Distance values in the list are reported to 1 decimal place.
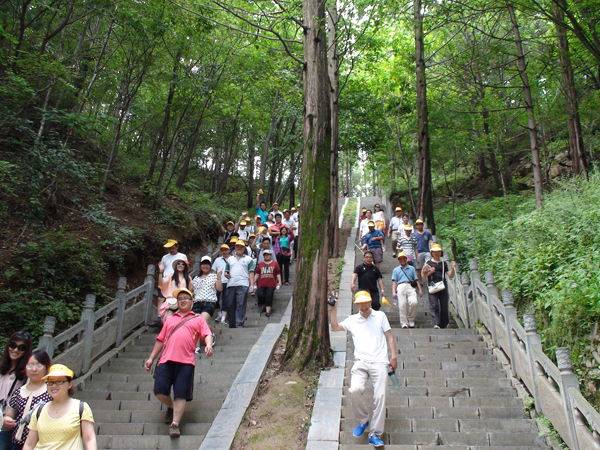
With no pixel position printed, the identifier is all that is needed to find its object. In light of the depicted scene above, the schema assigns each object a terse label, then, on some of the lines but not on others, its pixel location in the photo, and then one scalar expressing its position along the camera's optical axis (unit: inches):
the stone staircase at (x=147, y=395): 206.5
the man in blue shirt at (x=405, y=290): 367.9
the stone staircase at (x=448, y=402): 201.6
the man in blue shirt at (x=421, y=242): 477.1
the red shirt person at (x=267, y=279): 409.4
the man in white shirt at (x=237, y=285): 369.7
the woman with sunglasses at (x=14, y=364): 179.8
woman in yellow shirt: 141.0
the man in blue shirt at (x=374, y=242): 515.4
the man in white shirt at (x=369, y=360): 198.1
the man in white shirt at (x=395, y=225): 621.9
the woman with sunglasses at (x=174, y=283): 319.3
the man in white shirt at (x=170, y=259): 345.1
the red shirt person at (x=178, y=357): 208.2
